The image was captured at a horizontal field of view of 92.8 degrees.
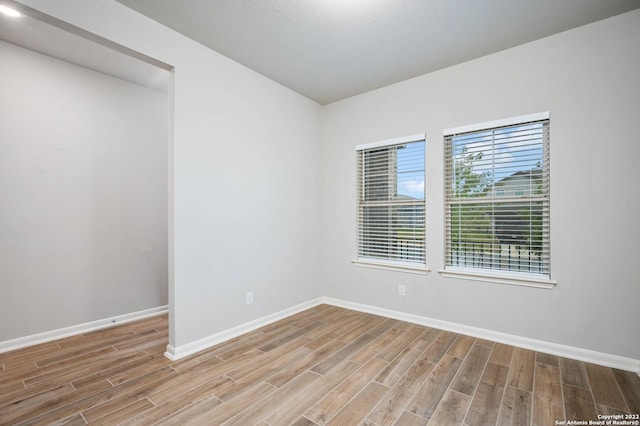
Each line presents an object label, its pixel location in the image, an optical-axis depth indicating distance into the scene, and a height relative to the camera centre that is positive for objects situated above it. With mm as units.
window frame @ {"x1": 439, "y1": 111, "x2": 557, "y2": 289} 2695 -446
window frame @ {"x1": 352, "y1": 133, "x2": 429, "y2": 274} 3401 -192
